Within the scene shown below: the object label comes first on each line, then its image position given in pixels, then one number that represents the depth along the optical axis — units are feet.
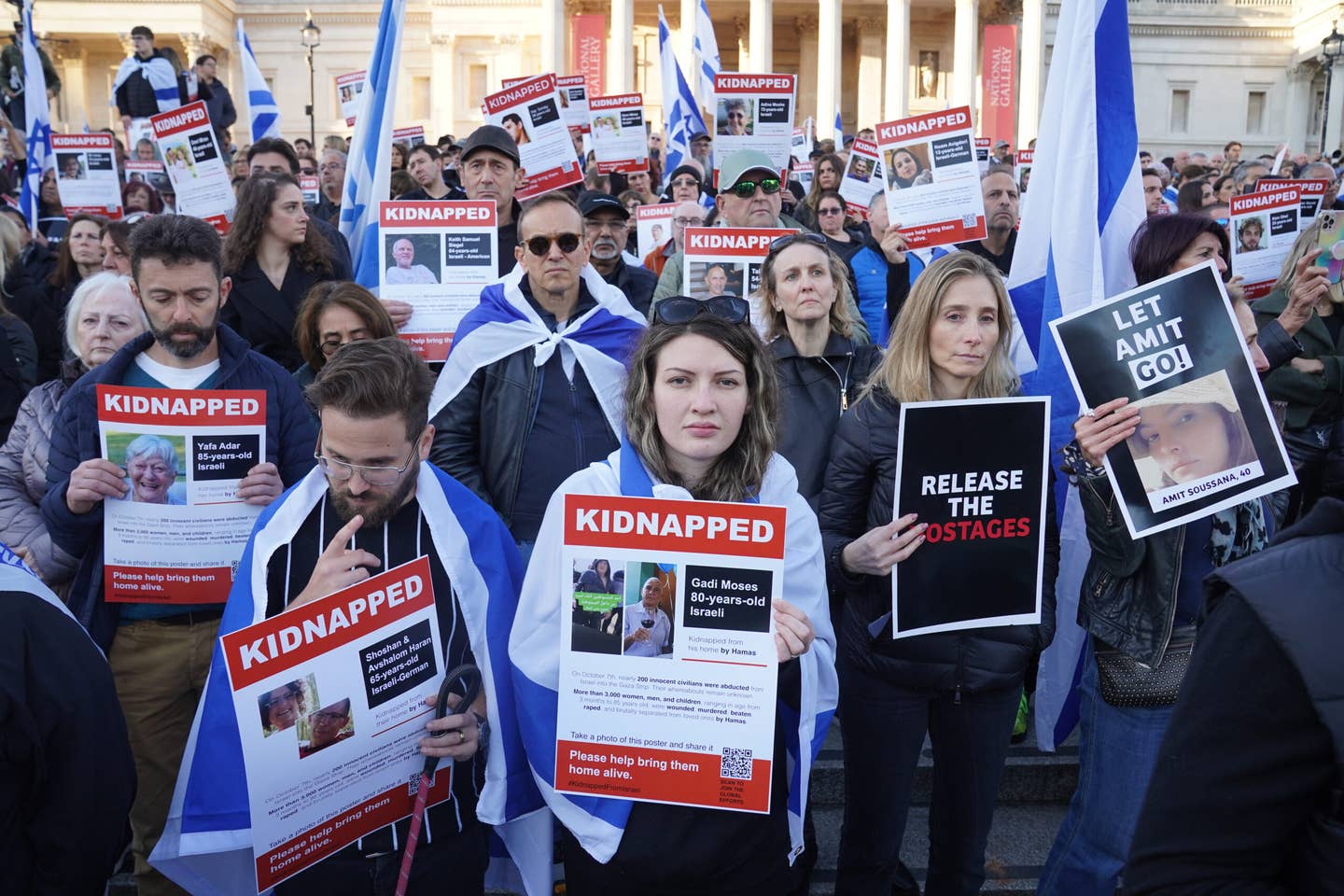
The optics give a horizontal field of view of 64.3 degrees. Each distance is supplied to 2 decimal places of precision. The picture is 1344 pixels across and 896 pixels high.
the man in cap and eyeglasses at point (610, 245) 18.95
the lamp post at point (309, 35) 91.56
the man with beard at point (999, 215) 22.98
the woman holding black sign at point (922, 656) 10.54
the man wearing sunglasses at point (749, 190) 20.63
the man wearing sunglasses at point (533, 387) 12.75
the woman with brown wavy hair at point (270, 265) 16.66
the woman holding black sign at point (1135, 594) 9.52
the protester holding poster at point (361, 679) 7.26
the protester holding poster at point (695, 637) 7.34
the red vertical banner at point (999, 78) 87.56
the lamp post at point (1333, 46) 97.81
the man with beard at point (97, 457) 10.51
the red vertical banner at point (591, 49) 84.99
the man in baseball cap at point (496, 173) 19.19
